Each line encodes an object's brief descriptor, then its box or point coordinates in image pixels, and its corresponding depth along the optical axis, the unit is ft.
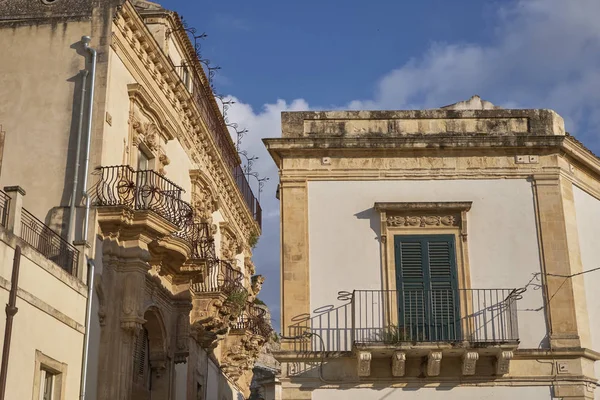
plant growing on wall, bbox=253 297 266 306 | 147.07
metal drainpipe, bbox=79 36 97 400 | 59.72
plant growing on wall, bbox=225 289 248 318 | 85.56
